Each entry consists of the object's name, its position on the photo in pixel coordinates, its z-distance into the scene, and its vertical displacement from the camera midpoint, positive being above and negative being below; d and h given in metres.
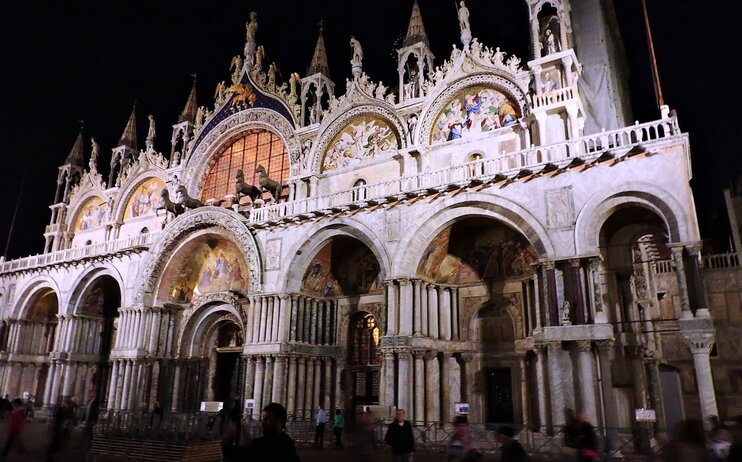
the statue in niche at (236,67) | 27.19 +15.79
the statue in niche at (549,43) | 18.00 +11.32
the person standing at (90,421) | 11.77 -0.82
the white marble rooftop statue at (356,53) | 22.87 +13.73
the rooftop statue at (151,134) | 30.08 +13.64
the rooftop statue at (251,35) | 27.09 +17.36
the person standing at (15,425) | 11.04 -0.85
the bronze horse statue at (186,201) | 23.75 +7.87
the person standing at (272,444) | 4.02 -0.43
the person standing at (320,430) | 15.69 -1.26
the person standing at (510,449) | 6.87 -0.77
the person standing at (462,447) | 7.62 -0.84
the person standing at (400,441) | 8.27 -0.81
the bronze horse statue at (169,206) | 24.17 +7.82
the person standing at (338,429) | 15.42 -1.20
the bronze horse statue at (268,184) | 22.48 +8.26
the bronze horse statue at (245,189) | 22.41 +8.08
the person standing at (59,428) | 10.91 -0.94
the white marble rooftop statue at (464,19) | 20.36 +13.53
